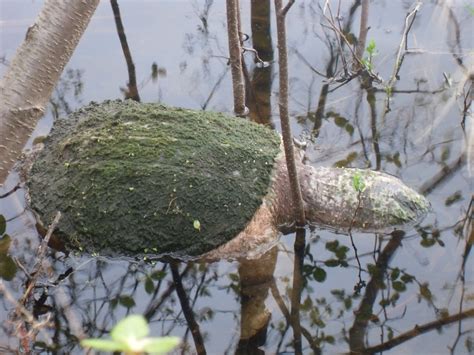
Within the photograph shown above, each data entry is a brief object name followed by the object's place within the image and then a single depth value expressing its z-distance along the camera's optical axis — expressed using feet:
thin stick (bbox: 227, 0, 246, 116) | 12.19
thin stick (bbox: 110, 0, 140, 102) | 16.84
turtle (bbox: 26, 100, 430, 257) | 10.56
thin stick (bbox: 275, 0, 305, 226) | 8.60
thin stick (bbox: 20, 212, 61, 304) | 5.67
